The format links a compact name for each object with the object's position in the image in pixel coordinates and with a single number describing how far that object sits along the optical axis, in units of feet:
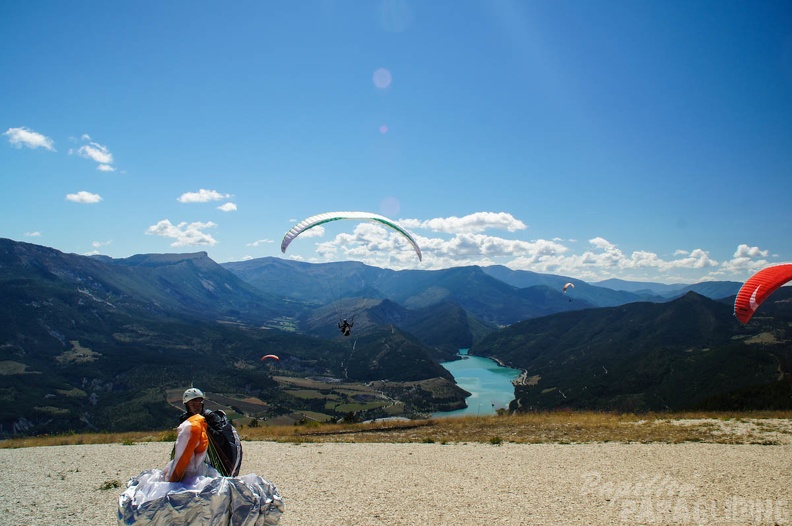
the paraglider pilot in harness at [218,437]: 19.84
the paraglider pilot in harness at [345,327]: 90.56
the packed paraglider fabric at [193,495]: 17.04
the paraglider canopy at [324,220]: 64.90
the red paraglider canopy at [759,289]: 64.74
